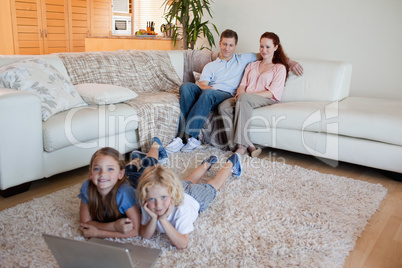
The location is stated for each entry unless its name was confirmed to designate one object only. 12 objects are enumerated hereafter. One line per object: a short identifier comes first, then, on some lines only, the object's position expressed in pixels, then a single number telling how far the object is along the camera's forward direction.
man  3.14
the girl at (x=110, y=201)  1.63
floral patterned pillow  2.33
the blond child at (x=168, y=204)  1.51
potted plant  4.48
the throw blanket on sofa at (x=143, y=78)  2.93
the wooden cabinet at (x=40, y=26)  5.23
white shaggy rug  1.60
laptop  1.17
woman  3.01
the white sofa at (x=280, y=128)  2.09
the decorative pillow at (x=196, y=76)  3.67
